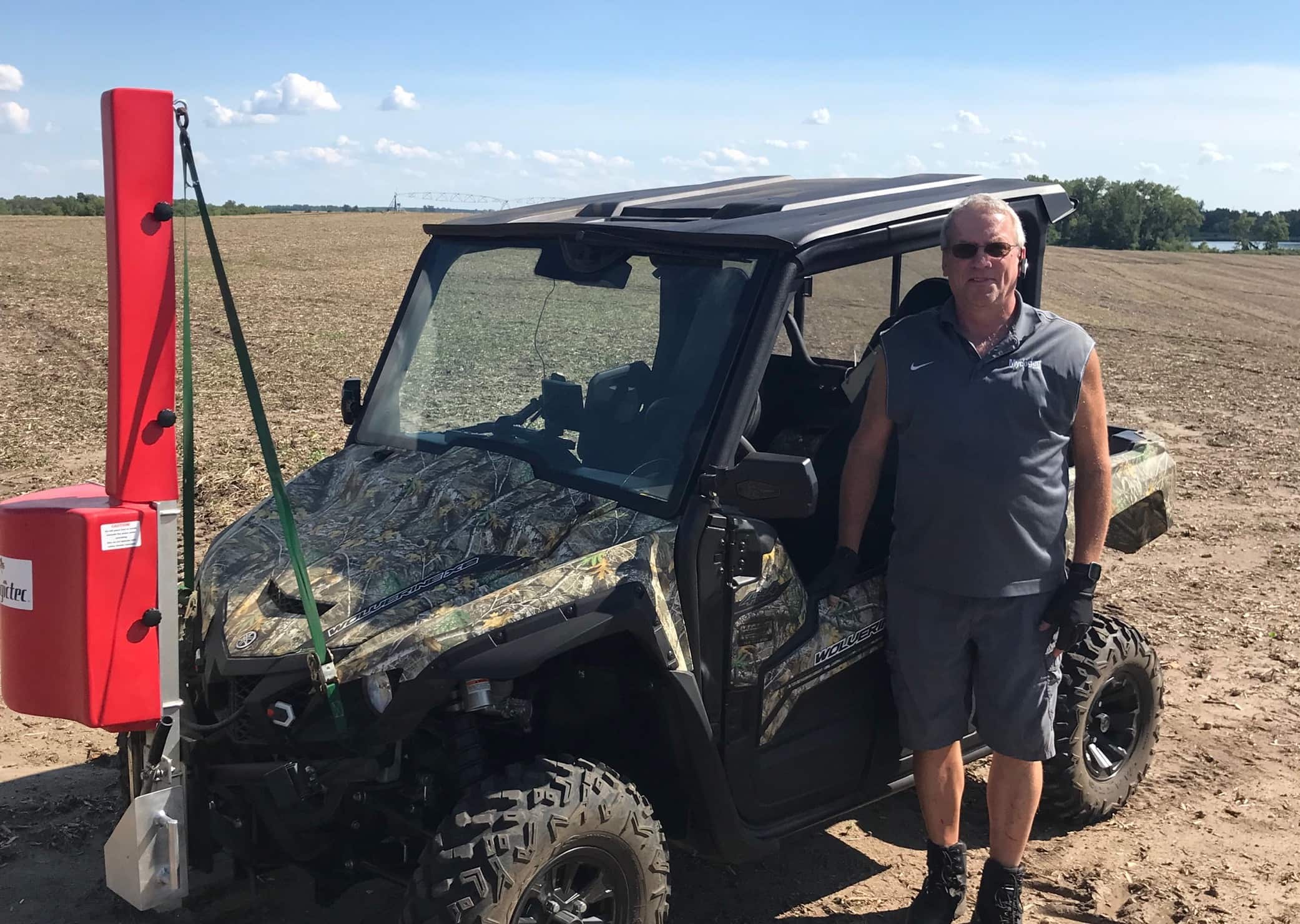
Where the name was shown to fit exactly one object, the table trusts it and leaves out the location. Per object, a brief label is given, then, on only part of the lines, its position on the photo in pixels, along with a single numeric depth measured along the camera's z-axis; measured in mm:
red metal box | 2789
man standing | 3375
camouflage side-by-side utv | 2943
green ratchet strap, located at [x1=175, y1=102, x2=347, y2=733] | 2881
